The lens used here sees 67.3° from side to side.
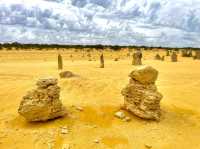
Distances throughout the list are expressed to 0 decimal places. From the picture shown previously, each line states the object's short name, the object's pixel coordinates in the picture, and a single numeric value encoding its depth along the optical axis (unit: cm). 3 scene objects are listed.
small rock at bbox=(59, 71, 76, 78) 743
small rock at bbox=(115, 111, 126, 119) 507
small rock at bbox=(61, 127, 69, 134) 466
